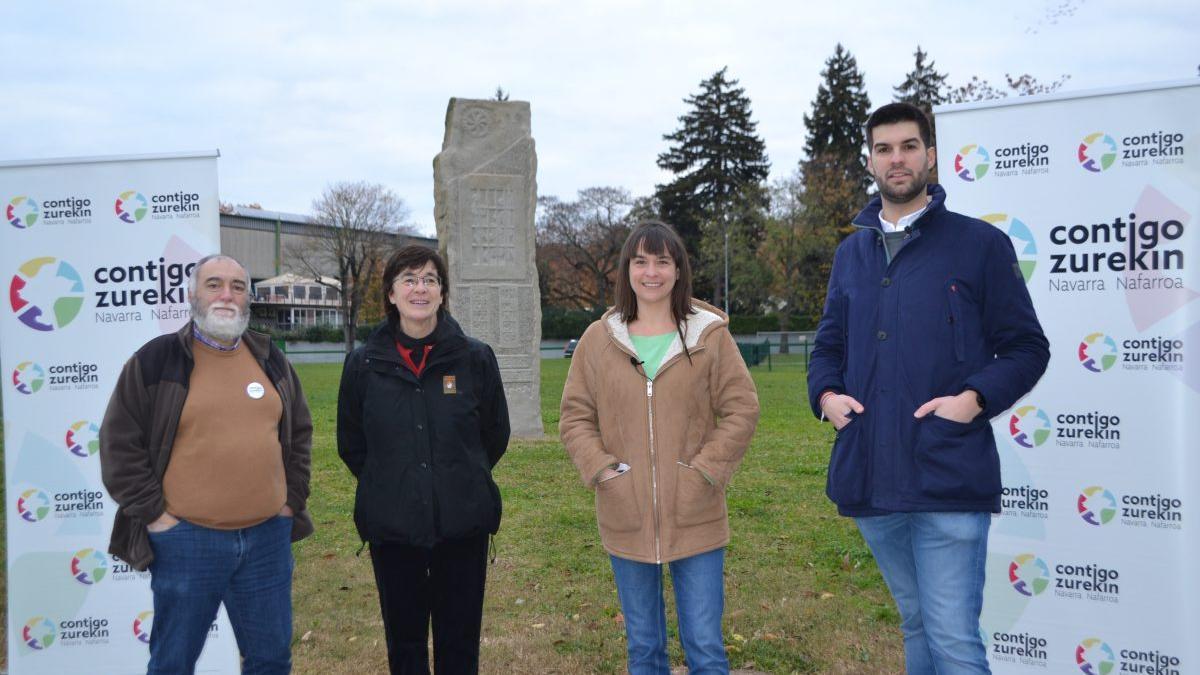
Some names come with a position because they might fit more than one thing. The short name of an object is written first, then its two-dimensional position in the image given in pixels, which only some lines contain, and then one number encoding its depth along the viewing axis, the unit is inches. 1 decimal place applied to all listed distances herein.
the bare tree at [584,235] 2225.6
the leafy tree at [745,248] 1718.3
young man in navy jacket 116.3
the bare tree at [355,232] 1840.6
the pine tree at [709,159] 2095.2
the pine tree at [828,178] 1592.0
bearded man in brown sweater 123.8
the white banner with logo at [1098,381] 152.0
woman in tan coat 133.3
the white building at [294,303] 2327.8
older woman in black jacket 135.3
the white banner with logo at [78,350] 172.7
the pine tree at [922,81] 1824.6
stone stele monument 477.7
